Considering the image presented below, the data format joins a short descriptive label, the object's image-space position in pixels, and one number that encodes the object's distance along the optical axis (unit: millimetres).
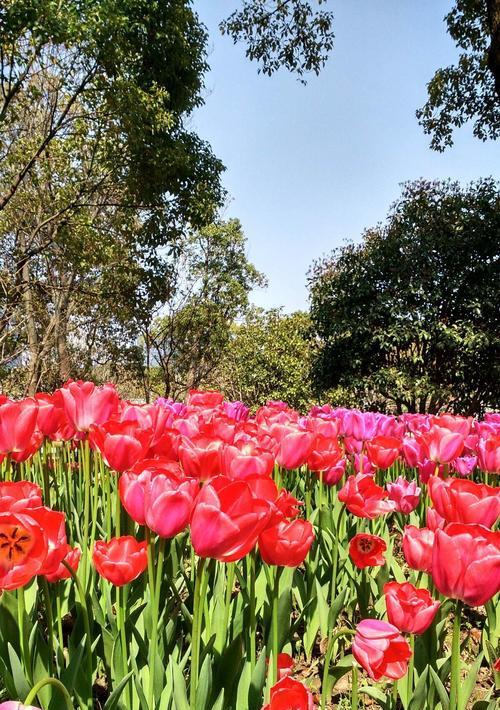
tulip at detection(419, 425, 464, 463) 1804
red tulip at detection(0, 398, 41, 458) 1461
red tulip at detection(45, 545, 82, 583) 1151
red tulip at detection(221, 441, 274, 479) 1147
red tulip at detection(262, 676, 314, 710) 753
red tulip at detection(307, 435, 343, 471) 1848
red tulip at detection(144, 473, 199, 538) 958
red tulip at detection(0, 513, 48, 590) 838
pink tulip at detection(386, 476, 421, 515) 1854
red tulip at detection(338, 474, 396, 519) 1531
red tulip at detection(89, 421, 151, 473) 1302
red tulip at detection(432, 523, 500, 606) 851
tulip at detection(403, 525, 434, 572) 1222
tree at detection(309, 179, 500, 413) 9727
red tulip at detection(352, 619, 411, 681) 876
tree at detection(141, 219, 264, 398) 20766
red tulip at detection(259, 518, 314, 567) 999
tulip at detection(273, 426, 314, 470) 1571
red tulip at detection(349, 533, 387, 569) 1411
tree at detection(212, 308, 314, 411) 17625
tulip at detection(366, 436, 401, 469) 2057
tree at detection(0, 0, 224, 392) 7231
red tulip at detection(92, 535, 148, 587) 1062
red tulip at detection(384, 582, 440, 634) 1010
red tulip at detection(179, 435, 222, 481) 1268
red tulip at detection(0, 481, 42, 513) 993
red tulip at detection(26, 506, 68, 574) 926
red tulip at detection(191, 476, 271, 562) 855
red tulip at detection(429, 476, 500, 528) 1040
